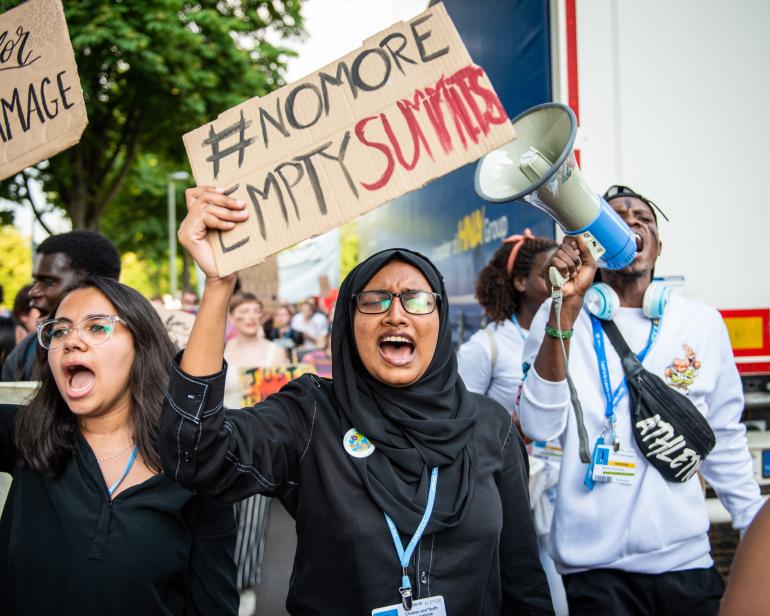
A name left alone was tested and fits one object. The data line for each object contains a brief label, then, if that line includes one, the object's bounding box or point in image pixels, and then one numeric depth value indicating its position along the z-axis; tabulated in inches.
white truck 119.9
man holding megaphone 86.0
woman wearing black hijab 59.0
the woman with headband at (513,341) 120.0
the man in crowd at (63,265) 120.4
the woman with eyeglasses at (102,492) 69.9
